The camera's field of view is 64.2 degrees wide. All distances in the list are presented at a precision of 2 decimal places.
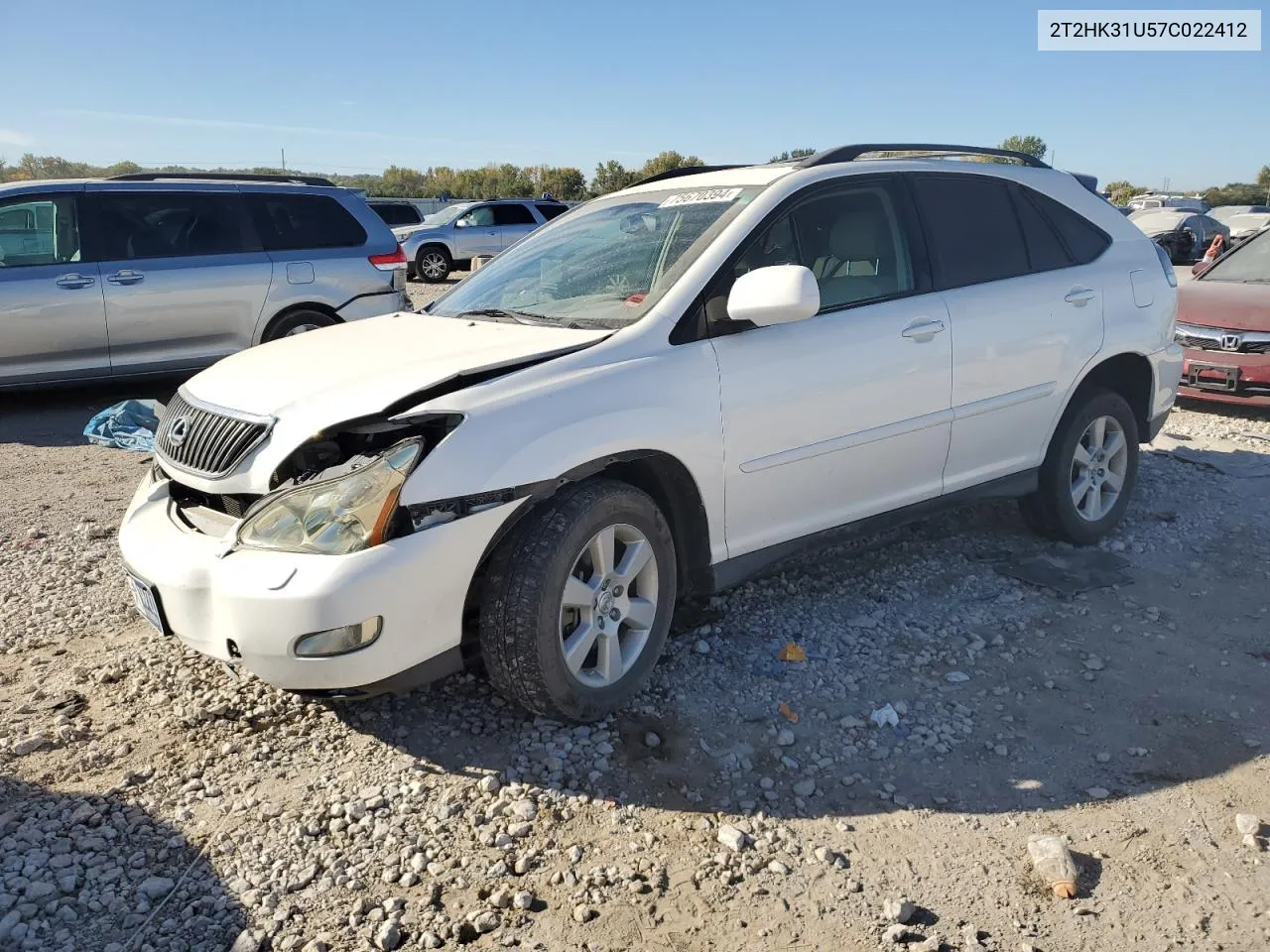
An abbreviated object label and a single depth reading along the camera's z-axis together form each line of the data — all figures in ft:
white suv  9.48
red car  25.77
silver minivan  25.41
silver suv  66.01
